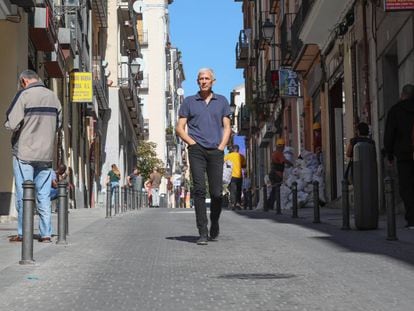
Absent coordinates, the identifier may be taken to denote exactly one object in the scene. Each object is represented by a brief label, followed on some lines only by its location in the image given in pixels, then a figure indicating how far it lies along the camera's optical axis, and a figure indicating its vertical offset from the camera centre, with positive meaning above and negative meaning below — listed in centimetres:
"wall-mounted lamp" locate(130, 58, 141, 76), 4799 +736
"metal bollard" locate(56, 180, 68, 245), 946 -2
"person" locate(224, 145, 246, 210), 2358 +87
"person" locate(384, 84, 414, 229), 1133 +74
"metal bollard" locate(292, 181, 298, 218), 1652 +0
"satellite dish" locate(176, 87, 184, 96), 11046 +1397
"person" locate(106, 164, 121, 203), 3225 +111
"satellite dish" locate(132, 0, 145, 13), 5400 +1191
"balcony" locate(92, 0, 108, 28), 3779 +831
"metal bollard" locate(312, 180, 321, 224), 1428 +0
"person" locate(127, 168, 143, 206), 3678 +111
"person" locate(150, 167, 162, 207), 4408 +110
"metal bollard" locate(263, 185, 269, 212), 2234 +11
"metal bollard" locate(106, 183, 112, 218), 1763 +7
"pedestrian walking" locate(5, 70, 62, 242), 964 +80
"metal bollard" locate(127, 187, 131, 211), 2542 +27
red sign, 1360 +295
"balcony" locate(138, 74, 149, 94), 7773 +1030
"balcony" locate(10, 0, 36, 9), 1638 +371
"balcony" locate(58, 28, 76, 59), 2478 +457
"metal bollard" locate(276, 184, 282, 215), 1955 +7
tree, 6600 +350
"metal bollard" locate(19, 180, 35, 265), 770 -7
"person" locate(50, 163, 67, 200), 1902 +77
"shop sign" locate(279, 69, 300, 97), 2995 +397
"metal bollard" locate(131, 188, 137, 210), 2770 +28
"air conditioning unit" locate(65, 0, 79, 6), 2772 +624
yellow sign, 2819 +376
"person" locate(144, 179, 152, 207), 4322 +79
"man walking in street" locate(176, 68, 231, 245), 949 +73
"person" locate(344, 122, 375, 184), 1205 +97
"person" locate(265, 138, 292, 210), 2314 +102
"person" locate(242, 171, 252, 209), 2895 +25
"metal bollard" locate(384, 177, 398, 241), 980 -4
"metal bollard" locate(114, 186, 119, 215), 2009 +21
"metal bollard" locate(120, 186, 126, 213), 2258 +22
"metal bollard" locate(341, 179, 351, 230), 1223 +2
